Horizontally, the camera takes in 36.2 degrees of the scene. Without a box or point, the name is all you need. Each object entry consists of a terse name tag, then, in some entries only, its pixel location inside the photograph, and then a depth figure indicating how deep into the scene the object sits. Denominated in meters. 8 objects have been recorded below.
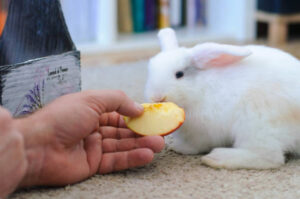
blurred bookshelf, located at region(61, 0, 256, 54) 2.35
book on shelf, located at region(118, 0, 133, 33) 2.56
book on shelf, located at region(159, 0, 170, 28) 2.59
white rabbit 0.99
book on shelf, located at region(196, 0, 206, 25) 2.70
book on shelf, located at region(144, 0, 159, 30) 2.59
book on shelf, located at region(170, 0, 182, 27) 2.62
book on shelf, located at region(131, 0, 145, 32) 2.57
